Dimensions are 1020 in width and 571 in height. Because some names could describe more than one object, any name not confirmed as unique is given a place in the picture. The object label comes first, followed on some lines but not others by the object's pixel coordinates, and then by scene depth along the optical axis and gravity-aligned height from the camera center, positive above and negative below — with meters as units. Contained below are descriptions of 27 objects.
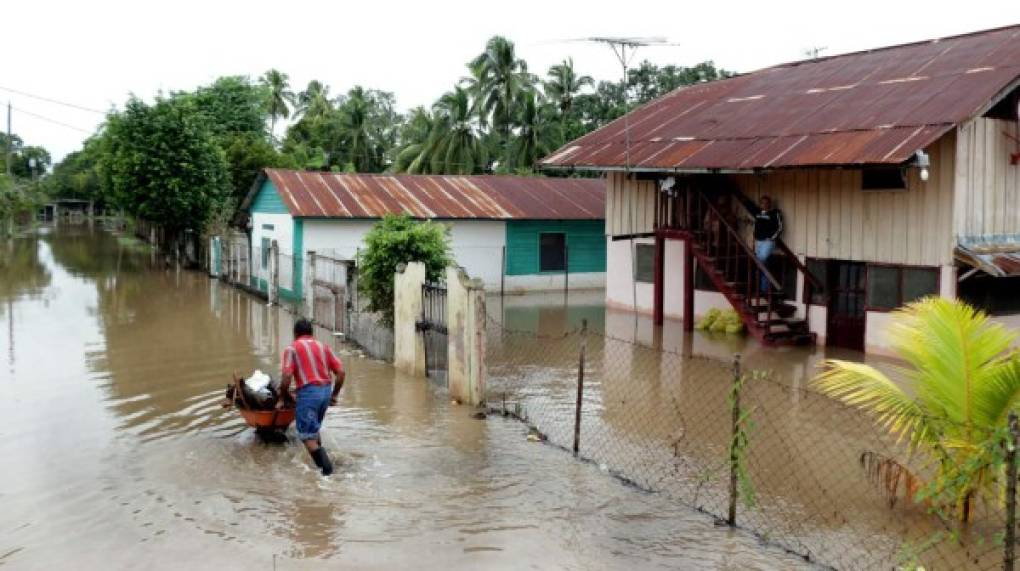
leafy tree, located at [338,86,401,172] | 58.78 +6.05
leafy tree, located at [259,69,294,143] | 66.62 +9.67
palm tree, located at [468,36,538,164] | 43.28 +6.95
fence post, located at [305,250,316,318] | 20.14 -1.28
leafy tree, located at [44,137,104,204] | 85.88 +4.77
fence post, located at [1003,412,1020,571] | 5.34 -1.52
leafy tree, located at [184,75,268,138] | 47.75 +6.37
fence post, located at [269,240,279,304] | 23.62 -1.12
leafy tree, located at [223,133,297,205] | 40.70 +3.00
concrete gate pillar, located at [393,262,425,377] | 13.89 -1.36
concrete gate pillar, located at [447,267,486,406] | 11.84 -1.38
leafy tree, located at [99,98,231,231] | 32.50 +2.23
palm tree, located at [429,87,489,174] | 44.88 +4.25
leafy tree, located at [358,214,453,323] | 15.54 -0.42
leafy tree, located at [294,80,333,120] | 66.75 +9.31
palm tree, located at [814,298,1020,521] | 6.98 -1.24
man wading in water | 9.05 -1.49
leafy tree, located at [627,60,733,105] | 52.56 +8.60
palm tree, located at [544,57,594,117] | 48.28 +7.40
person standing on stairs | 18.33 -0.03
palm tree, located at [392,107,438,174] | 45.75 +4.04
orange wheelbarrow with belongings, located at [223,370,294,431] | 10.10 -1.92
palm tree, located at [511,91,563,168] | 43.81 +4.61
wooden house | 15.49 +0.76
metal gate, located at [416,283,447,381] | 13.23 -1.43
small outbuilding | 25.45 +0.25
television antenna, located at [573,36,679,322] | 19.29 +3.87
